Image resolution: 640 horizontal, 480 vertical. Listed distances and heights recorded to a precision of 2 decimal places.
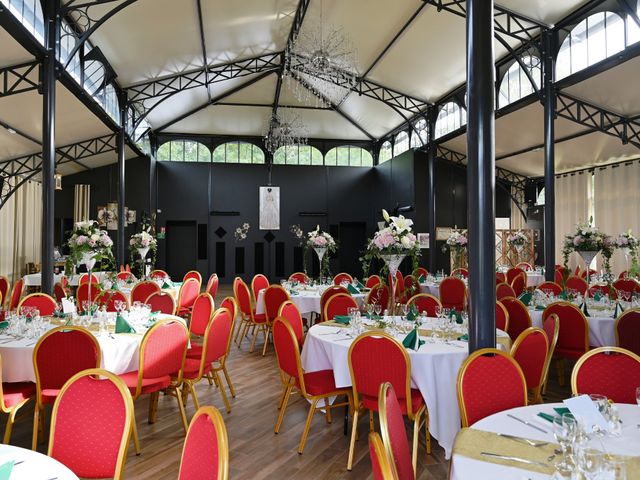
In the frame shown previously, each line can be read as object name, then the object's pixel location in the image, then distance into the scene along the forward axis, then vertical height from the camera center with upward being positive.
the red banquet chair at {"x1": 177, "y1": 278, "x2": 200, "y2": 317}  7.86 -0.76
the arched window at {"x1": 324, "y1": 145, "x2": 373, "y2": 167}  18.56 +3.78
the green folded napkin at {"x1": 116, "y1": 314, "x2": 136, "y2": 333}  4.08 -0.67
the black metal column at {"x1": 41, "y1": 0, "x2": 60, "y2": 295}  6.42 +1.53
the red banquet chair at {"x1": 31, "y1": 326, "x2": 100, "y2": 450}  3.28 -0.75
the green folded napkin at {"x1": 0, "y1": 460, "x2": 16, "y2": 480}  1.49 -0.71
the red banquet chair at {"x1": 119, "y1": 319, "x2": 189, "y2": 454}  3.50 -0.85
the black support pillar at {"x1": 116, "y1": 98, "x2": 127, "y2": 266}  11.42 +1.95
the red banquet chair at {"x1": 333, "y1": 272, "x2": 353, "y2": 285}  8.49 -0.54
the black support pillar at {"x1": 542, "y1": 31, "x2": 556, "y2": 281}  7.96 +1.20
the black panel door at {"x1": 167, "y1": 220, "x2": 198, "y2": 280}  17.55 +0.16
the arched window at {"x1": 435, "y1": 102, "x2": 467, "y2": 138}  12.97 +3.82
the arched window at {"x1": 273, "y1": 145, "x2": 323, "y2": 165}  18.28 +3.78
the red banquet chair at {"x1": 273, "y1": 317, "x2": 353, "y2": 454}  3.52 -0.98
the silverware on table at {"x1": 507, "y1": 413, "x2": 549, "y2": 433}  2.02 -0.79
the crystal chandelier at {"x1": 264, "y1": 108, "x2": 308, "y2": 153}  13.64 +3.76
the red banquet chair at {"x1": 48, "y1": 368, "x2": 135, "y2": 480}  2.04 -0.77
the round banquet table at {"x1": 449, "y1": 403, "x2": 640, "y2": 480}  1.63 -0.79
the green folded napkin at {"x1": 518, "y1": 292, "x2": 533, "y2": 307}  5.85 -0.62
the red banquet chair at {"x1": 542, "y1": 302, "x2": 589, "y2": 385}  4.79 -0.85
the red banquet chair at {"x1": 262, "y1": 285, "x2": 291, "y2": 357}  6.64 -0.70
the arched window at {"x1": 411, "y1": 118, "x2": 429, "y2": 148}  14.69 +3.79
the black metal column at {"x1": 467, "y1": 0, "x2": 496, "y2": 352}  3.22 +0.41
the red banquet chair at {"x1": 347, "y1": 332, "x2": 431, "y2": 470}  3.07 -0.83
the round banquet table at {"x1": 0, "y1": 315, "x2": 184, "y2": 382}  3.59 -0.82
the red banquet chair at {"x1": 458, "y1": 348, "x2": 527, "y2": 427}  2.51 -0.74
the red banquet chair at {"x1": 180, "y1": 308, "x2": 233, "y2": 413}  3.90 -0.85
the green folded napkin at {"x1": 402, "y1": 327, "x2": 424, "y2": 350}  3.50 -0.70
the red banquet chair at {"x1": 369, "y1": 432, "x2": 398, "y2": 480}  1.33 -0.62
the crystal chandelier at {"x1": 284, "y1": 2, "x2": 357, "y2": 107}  8.51 +5.00
